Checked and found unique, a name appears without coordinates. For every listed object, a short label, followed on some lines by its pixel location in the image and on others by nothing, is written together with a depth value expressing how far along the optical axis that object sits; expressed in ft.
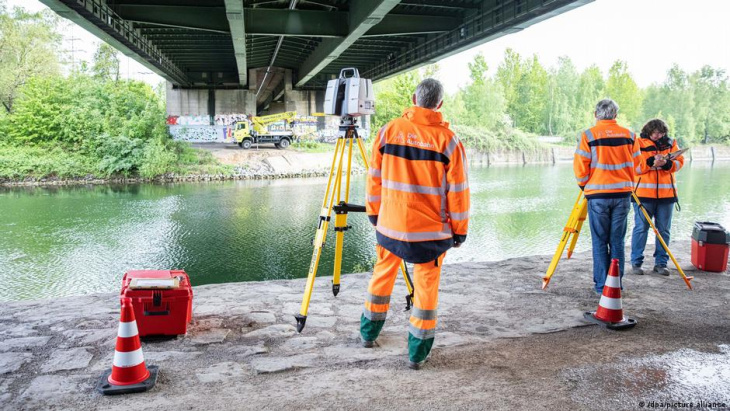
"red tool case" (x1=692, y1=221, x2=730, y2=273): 19.56
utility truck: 105.09
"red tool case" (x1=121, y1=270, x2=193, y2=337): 12.07
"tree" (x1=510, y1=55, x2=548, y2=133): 197.16
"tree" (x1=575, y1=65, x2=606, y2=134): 191.83
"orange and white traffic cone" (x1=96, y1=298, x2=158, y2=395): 9.83
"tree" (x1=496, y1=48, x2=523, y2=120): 197.88
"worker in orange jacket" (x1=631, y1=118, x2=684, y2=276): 19.51
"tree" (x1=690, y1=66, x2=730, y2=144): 178.49
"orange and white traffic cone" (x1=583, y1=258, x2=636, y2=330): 13.58
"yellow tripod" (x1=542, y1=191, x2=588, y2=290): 17.08
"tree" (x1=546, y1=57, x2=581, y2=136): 192.03
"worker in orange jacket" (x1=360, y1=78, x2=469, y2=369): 10.63
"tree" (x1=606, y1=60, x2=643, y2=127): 189.57
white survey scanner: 13.52
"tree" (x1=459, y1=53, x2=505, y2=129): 176.24
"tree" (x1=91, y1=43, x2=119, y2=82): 180.86
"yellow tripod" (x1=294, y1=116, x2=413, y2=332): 13.20
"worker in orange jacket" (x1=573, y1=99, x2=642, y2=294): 15.94
